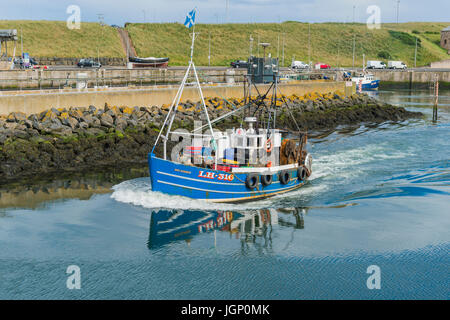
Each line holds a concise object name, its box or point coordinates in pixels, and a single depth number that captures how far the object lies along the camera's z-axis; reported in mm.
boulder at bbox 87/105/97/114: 37650
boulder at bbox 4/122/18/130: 32344
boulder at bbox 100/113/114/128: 35594
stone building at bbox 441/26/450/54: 137125
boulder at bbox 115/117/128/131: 35647
